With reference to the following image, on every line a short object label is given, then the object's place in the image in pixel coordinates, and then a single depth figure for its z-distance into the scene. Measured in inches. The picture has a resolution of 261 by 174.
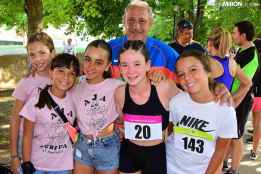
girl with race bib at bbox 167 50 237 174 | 82.9
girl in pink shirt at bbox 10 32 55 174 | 93.5
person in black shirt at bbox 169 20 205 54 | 182.0
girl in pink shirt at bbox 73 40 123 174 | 92.2
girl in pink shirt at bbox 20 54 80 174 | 89.8
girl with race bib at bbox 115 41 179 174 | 88.7
